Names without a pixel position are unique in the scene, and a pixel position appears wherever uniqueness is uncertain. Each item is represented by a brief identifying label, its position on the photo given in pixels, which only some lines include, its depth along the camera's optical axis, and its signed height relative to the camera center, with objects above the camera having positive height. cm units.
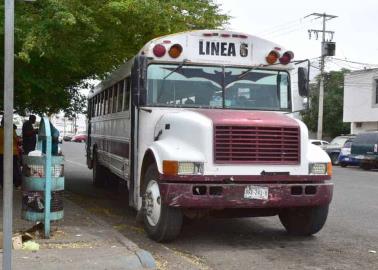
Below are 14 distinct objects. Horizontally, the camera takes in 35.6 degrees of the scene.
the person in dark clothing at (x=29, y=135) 1502 -15
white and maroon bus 718 -7
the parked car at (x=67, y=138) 8022 -115
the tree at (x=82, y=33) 868 +163
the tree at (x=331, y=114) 4598 +148
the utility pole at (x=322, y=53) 3709 +535
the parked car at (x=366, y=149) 2523 -71
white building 3916 +229
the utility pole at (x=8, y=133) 421 -3
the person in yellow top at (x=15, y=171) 1277 -94
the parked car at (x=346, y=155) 2725 -105
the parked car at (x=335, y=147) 2986 -74
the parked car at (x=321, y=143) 3212 -57
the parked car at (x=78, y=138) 7254 -101
